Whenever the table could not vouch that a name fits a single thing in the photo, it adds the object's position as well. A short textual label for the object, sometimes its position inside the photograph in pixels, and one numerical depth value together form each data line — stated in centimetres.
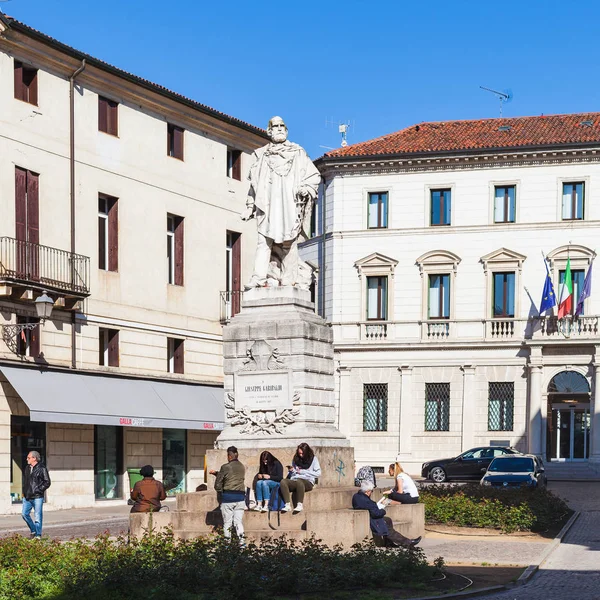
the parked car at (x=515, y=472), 3528
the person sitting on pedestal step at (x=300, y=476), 1854
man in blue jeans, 2311
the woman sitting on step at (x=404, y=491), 2241
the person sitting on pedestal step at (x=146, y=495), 2000
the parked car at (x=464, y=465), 4769
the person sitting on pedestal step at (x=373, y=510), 1880
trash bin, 3763
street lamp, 3260
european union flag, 5586
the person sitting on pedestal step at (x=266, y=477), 1866
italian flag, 5597
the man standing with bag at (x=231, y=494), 1825
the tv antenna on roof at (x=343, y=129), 6907
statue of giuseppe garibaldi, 2081
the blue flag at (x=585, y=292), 5600
